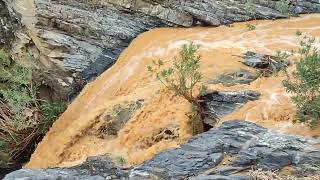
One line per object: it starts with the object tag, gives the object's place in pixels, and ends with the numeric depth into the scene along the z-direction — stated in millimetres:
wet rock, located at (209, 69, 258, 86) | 18578
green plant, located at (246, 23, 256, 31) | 23578
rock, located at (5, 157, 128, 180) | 13797
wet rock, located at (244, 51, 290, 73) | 18891
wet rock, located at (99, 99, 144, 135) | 18750
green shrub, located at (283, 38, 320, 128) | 14023
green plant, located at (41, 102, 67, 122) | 23453
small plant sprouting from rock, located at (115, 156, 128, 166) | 15612
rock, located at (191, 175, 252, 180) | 12414
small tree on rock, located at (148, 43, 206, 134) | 16656
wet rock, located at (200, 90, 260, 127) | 17031
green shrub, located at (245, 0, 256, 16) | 24719
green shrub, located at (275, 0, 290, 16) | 24327
